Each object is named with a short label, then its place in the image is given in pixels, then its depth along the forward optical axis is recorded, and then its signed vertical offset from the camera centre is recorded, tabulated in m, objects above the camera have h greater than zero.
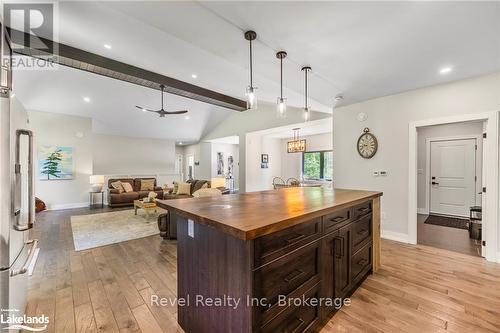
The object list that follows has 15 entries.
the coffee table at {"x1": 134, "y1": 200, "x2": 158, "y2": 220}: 5.20 -1.01
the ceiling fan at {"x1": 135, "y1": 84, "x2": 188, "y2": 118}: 5.13 +1.28
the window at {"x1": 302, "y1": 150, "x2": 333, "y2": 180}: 8.46 +0.00
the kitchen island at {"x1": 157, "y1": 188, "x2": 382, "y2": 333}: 1.16 -0.63
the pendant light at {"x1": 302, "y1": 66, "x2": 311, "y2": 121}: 2.93 +1.32
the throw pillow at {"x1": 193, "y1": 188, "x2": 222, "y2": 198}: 4.00 -0.52
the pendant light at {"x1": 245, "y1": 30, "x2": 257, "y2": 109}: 2.21 +0.81
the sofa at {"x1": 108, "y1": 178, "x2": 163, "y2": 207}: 6.94 -1.02
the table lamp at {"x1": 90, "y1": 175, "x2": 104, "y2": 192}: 6.83 -0.49
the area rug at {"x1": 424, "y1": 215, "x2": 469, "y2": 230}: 4.59 -1.29
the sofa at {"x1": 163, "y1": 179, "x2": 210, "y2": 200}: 6.49 -0.79
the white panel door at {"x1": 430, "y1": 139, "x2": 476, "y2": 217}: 5.14 -0.28
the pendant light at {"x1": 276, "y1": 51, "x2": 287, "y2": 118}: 2.57 +0.77
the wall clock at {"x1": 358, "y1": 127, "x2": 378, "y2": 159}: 4.01 +0.39
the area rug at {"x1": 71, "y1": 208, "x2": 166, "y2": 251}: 3.83 -1.35
